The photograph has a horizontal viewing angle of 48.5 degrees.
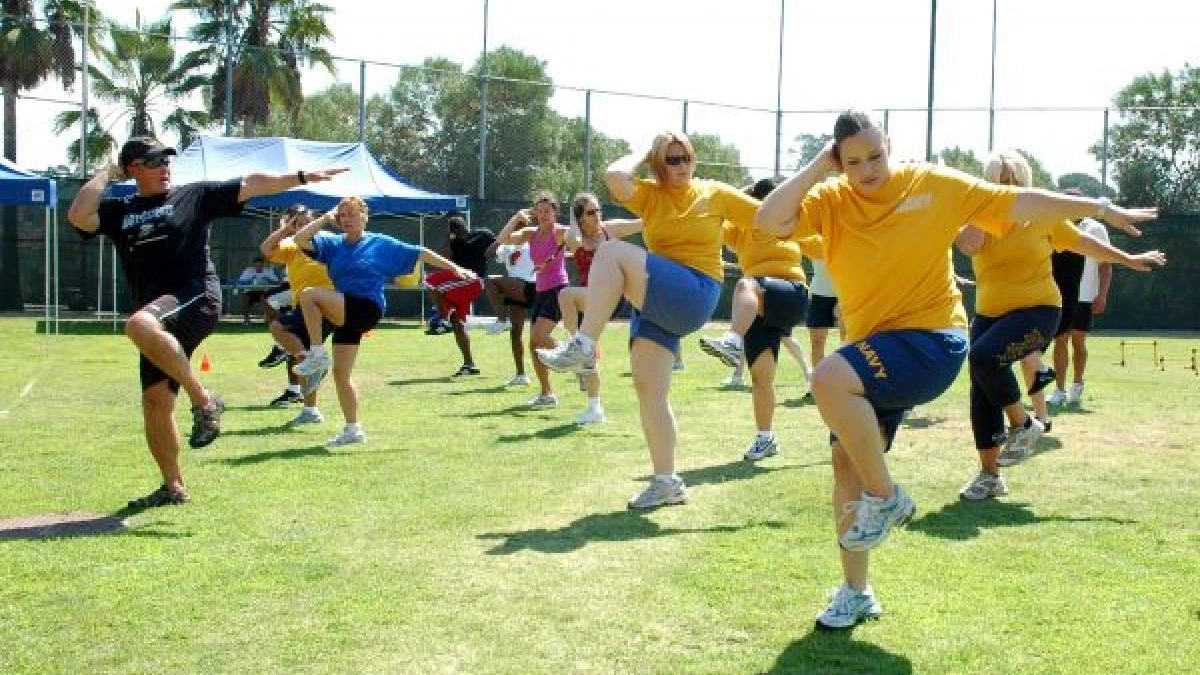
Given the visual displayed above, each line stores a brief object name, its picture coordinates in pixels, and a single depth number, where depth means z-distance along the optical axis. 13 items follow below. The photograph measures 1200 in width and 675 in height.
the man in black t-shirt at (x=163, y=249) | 7.26
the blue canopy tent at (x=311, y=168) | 24.59
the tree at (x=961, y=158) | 35.44
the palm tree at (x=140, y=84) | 29.90
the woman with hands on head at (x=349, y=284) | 9.98
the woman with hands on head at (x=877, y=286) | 4.74
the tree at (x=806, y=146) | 35.31
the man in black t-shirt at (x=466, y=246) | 20.78
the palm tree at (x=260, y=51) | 31.62
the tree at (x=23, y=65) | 29.70
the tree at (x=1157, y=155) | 33.69
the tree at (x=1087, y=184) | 33.78
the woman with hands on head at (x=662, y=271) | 7.27
